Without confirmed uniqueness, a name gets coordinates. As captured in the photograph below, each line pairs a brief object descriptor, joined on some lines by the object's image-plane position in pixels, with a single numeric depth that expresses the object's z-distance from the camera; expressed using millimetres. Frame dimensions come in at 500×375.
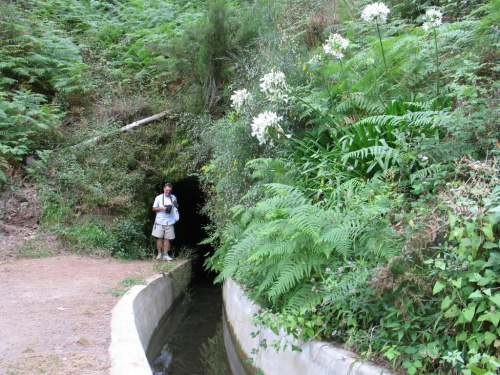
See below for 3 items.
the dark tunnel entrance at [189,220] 18333
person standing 11000
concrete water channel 3920
